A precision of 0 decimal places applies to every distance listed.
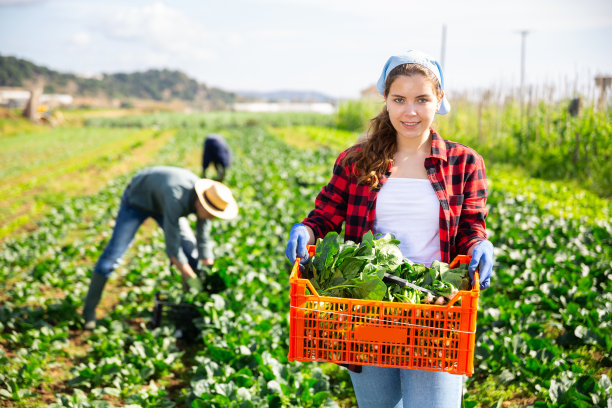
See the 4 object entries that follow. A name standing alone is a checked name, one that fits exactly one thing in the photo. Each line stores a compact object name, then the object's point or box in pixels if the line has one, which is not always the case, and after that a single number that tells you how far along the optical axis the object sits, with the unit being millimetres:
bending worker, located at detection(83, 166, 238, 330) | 4211
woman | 2041
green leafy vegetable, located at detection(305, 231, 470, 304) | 1869
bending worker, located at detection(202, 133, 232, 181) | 8523
